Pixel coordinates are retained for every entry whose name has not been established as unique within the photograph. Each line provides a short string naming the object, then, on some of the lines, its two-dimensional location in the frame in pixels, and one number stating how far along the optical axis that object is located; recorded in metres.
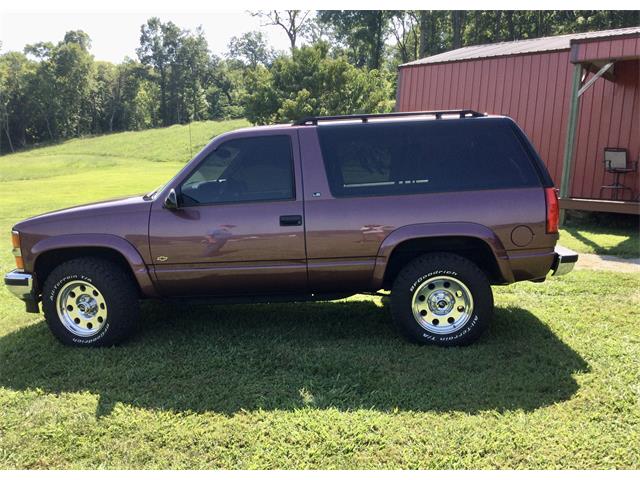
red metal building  10.71
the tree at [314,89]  26.07
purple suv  4.55
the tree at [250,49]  94.62
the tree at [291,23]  45.16
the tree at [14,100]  67.56
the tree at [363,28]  50.59
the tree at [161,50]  80.38
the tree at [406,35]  56.12
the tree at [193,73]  76.12
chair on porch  11.09
